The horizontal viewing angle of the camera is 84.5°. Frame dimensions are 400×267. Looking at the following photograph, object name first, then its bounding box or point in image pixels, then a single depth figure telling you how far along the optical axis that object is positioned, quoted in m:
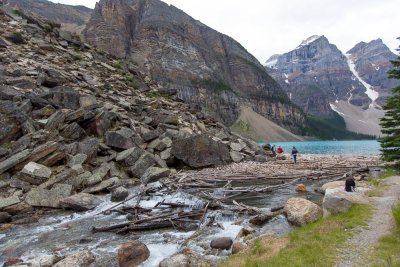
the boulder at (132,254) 7.53
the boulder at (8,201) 11.65
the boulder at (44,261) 7.18
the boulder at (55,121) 19.98
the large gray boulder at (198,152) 24.44
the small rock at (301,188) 16.12
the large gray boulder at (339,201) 9.55
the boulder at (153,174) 18.69
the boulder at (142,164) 20.08
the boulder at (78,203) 13.01
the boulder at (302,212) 9.81
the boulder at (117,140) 22.30
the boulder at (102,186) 15.32
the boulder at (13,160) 14.96
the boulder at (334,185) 15.00
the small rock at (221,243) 8.50
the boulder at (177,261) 7.09
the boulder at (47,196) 12.74
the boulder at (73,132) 20.80
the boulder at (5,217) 11.12
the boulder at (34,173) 14.83
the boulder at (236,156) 29.14
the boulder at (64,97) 23.45
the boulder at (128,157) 20.65
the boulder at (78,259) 7.13
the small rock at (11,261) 7.60
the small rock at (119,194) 14.51
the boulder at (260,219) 10.46
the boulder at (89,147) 19.45
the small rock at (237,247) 7.98
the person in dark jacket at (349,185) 12.37
